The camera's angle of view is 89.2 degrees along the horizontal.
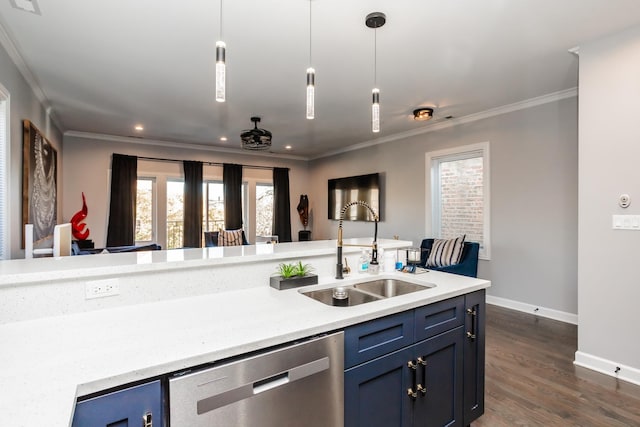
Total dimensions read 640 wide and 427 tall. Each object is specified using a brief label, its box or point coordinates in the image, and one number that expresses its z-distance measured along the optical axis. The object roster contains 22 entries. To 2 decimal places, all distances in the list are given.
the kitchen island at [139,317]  0.89
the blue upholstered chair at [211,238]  5.87
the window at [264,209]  7.26
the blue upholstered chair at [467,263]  3.81
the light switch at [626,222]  2.38
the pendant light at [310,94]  1.89
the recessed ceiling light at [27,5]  2.06
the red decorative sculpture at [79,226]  4.68
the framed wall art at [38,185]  2.99
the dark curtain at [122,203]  5.59
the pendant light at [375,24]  2.19
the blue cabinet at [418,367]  1.38
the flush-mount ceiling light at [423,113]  4.14
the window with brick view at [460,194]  4.39
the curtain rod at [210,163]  5.98
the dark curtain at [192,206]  6.21
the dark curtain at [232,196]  6.64
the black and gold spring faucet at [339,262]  2.02
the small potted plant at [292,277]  1.78
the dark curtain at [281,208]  7.29
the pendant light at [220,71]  1.61
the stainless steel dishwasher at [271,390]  1.00
